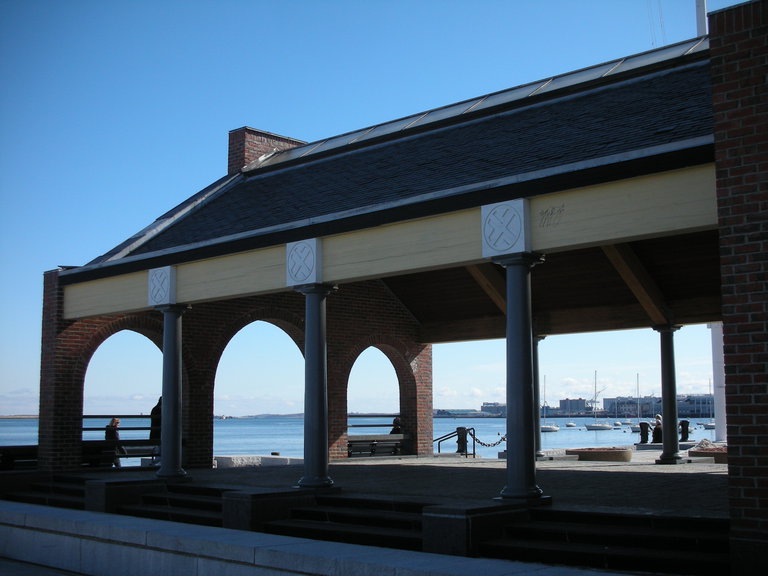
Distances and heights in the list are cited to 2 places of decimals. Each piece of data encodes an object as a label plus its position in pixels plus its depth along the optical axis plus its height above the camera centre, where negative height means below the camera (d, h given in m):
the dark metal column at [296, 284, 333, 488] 11.98 -0.03
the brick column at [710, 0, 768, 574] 7.55 +1.16
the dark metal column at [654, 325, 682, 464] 17.03 -0.09
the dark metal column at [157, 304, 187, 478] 14.39 -0.06
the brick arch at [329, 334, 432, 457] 19.73 +0.14
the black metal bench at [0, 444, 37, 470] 16.39 -1.15
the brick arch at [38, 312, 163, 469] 16.34 +0.01
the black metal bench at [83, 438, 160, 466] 17.09 -1.10
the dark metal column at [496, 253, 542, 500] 9.77 +0.08
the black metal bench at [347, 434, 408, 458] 20.33 -1.20
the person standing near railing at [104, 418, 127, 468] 17.47 -0.89
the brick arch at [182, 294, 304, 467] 17.83 +0.82
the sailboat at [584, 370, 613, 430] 163.00 -6.80
